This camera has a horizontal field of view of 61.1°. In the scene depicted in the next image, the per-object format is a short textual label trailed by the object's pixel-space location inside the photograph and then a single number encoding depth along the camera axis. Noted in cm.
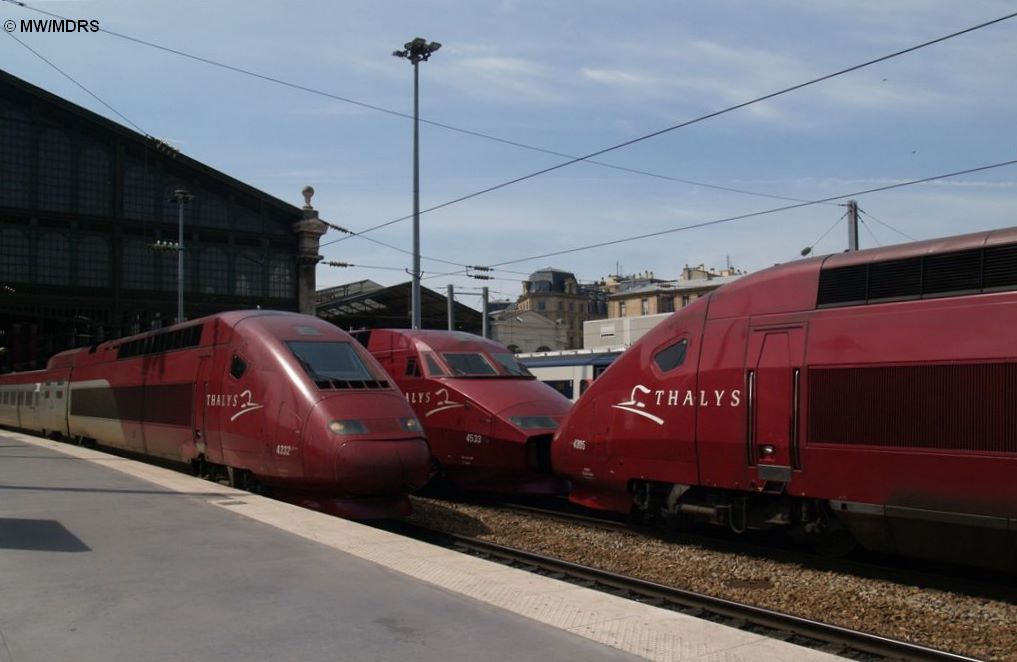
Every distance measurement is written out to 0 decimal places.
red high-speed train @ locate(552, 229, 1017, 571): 801
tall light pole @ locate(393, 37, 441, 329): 2467
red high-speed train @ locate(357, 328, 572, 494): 1473
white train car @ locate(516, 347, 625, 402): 2830
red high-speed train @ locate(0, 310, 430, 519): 1194
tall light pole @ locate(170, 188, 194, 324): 3478
